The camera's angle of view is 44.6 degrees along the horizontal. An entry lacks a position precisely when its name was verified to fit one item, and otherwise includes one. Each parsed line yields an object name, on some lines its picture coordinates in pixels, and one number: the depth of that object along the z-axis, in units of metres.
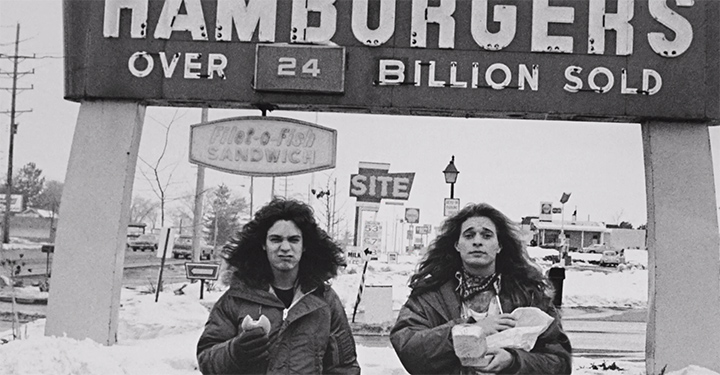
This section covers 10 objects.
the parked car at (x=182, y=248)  44.25
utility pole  39.40
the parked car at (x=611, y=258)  47.04
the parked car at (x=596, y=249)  46.70
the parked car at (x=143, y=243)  51.50
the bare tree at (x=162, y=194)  12.26
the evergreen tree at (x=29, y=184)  59.47
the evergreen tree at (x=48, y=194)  49.71
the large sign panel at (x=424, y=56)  9.55
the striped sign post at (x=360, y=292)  12.07
